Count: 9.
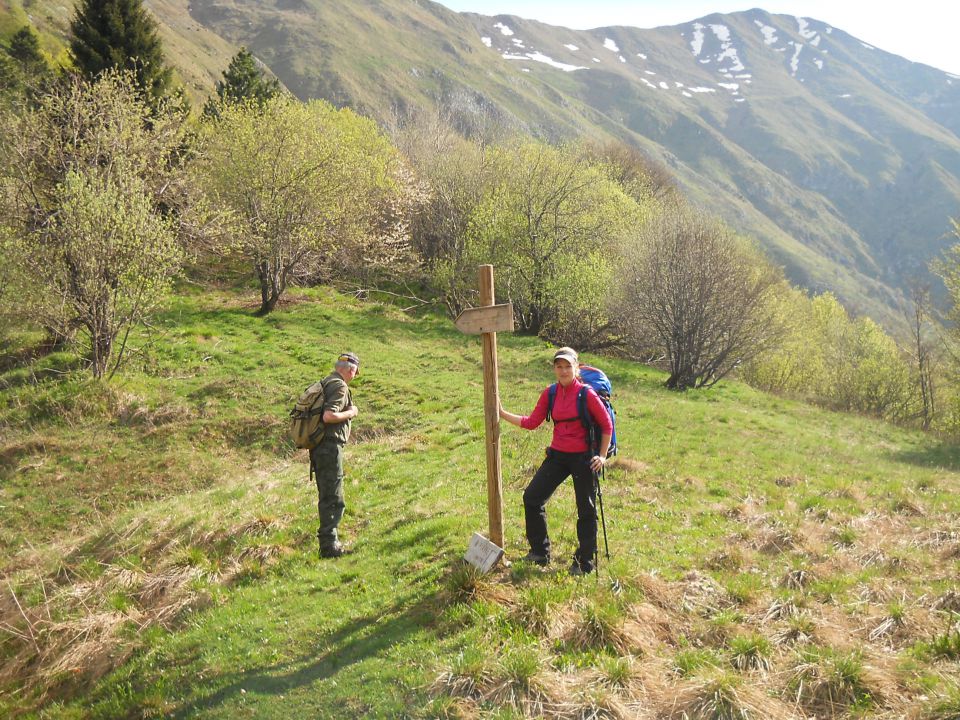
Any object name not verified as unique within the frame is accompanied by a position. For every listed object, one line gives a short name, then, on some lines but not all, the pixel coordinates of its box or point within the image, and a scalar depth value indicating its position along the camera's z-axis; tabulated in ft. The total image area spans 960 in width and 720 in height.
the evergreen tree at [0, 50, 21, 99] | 140.15
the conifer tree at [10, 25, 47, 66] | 170.69
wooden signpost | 25.57
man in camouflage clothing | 31.04
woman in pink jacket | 25.44
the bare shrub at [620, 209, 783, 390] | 93.40
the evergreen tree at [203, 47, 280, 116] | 164.76
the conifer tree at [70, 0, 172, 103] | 118.42
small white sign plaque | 25.39
